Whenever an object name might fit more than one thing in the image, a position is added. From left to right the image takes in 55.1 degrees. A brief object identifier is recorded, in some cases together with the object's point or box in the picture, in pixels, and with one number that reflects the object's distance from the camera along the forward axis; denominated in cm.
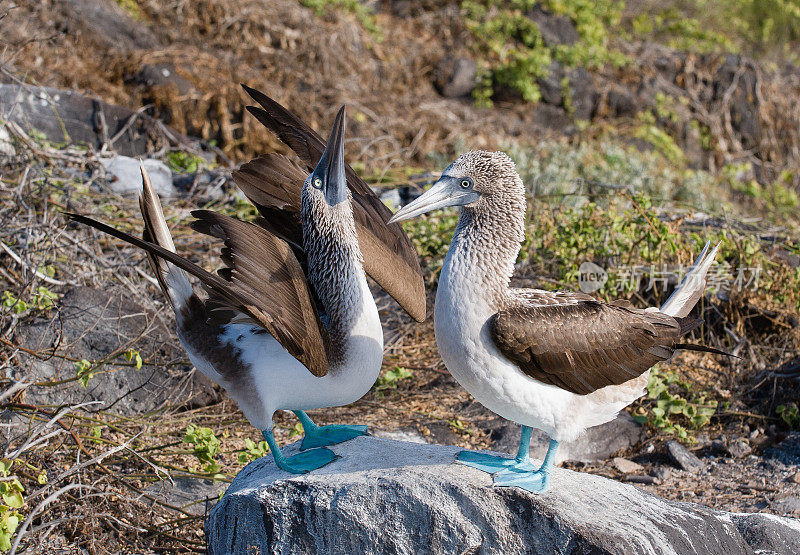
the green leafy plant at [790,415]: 491
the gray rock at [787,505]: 409
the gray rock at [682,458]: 459
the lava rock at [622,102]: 1152
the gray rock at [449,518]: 279
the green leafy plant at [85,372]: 364
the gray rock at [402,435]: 466
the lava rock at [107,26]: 949
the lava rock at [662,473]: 449
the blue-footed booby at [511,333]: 289
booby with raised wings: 296
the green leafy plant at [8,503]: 288
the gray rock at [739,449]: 474
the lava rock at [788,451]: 463
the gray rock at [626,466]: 460
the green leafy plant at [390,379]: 488
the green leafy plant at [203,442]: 371
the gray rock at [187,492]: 405
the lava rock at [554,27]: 1179
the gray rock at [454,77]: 1143
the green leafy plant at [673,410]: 474
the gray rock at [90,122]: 747
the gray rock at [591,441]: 464
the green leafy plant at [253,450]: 381
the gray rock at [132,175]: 659
